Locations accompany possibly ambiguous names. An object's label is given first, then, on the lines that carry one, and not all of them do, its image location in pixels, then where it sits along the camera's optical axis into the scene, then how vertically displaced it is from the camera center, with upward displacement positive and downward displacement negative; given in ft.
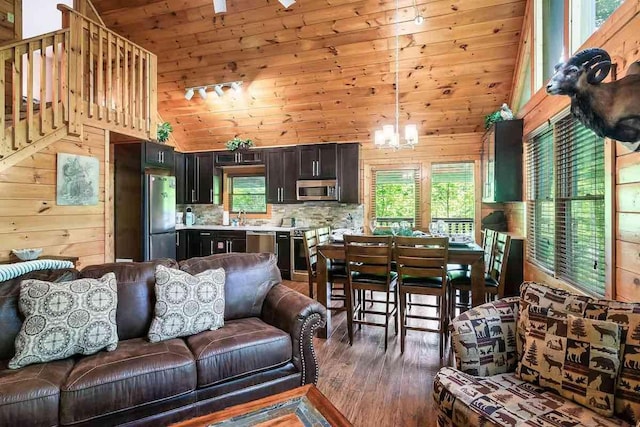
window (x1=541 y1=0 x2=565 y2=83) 10.01 +5.60
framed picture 12.27 +1.28
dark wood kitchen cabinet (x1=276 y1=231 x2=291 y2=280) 18.95 -2.24
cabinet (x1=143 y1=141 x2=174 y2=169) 16.67 +3.03
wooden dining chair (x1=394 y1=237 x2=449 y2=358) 9.30 -1.63
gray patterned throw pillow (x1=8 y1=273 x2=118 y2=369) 5.99 -2.01
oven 18.74 -2.57
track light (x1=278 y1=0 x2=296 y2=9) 8.84 +5.63
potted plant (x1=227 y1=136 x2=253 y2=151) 20.30 +4.18
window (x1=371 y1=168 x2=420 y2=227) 18.76 +0.91
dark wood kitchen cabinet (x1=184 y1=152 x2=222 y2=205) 21.38 +2.18
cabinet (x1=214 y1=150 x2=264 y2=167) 20.40 +3.41
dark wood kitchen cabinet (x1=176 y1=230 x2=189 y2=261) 20.68 -1.98
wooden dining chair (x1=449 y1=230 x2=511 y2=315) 9.74 -2.00
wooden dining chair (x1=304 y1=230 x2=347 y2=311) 11.16 -1.95
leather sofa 5.37 -2.72
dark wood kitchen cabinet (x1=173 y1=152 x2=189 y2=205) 21.70 +2.09
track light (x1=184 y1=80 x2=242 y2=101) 17.25 +6.59
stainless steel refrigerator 16.42 -0.19
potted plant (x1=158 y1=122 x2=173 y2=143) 18.25 +4.42
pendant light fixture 11.41 +2.68
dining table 9.62 -1.50
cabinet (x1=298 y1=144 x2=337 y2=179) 18.95 +2.95
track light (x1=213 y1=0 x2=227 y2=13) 8.56 +5.37
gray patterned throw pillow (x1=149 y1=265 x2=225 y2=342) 7.14 -2.02
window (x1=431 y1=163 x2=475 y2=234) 17.96 +0.92
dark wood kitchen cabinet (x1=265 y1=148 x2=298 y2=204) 19.67 +2.27
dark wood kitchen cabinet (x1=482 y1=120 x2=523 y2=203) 13.32 +2.04
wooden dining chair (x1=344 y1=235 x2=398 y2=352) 10.03 -1.68
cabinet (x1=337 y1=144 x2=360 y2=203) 18.67 +2.27
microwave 18.95 +1.33
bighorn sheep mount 5.51 +2.01
